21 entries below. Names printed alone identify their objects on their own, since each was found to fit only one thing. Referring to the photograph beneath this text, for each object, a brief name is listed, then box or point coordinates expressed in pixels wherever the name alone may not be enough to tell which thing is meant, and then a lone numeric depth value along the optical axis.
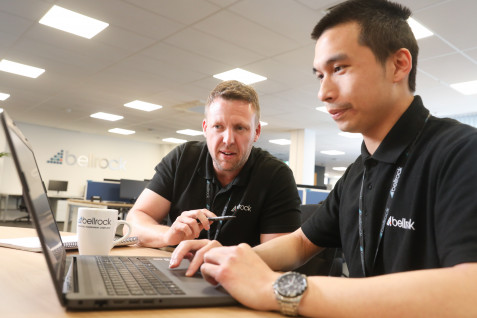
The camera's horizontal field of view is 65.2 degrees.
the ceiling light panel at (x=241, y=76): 5.11
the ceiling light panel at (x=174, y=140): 12.10
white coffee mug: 1.01
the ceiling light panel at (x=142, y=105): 7.44
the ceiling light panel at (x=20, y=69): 5.59
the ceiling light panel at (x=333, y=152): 12.05
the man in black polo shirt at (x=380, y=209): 0.58
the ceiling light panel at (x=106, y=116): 8.92
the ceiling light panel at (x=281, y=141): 10.54
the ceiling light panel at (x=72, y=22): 3.82
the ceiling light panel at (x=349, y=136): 8.95
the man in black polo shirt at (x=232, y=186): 1.53
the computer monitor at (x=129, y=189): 7.51
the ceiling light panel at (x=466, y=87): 5.08
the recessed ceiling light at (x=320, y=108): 6.71
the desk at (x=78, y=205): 5.76
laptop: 0.52
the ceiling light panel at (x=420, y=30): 3.46
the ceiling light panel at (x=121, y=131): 11.06
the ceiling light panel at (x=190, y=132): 10.21
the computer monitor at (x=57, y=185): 11.18
